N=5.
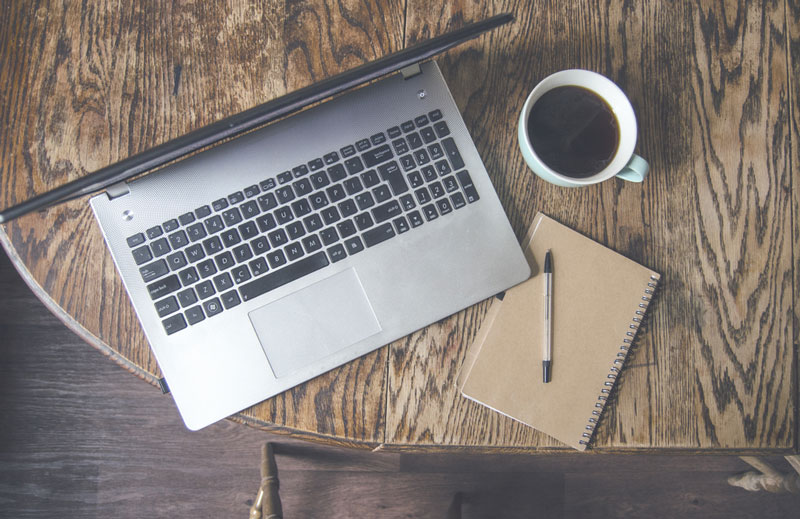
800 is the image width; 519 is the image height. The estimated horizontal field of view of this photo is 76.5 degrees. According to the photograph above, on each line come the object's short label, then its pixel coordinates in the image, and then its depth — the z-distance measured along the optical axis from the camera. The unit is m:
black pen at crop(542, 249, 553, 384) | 0.63
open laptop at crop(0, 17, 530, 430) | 0.60
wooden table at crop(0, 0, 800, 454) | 0.64
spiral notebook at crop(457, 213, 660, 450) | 0.63
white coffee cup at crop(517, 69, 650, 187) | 0.58
